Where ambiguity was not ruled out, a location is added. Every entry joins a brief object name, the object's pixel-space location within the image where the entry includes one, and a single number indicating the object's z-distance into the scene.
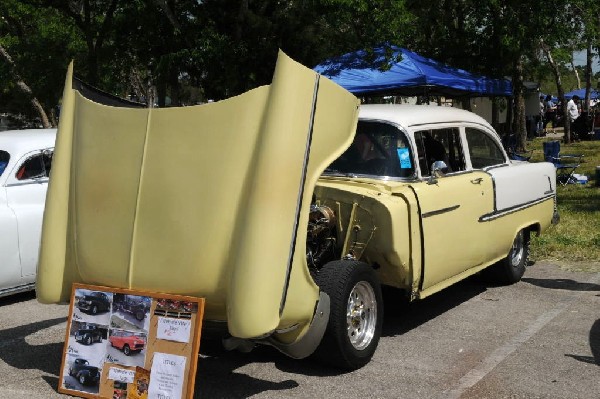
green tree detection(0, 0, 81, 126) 20.20
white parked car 7.12
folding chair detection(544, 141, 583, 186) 15.12
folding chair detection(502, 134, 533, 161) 18.63
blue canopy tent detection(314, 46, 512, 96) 13.66
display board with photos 4.24
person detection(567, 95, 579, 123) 28.43
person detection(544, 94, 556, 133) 38.31
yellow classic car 4.23
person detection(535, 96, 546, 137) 32.75
